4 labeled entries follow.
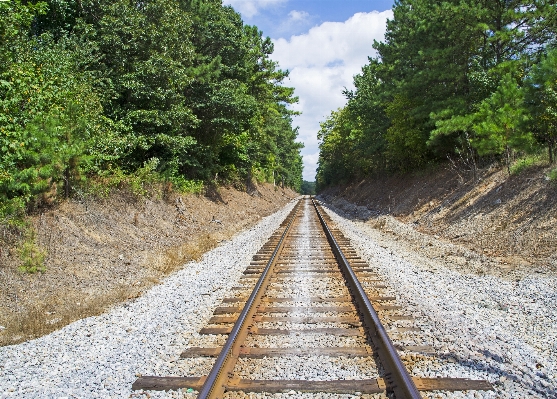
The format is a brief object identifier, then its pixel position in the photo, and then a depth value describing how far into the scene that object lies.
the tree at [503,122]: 12.57
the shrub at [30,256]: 7.73
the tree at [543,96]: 10.61
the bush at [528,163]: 13.51
